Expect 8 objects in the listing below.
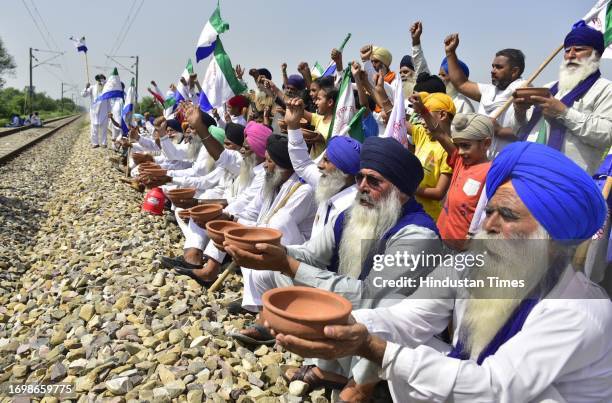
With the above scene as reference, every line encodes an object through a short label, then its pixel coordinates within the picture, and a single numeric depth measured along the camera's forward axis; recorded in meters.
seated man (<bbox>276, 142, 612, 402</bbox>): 1.51
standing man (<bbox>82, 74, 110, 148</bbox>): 17.31
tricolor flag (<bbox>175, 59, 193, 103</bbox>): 10.03
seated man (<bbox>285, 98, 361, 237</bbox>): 3.22
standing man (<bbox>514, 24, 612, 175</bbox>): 2.99
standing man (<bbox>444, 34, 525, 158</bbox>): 3.74
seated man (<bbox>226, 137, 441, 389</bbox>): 2.39
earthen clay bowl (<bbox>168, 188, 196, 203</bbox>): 4.62
